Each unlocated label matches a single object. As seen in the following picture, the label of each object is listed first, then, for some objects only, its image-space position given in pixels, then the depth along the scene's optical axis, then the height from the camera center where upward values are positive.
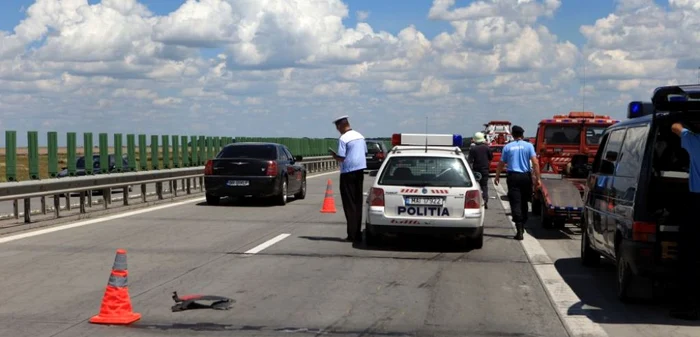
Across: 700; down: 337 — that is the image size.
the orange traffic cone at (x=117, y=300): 7.50 -1.39
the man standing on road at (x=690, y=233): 7.59 -0.86
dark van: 7.97 -0.57
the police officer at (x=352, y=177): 13.85 -0.68
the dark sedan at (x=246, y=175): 21.17 -0.98
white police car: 12.62 -0.91
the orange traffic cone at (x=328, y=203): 19.97 -1.55
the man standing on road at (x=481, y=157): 20.66 -0.56
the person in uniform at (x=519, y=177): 14.31 -0.70
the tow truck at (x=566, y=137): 22.56 -0.12
